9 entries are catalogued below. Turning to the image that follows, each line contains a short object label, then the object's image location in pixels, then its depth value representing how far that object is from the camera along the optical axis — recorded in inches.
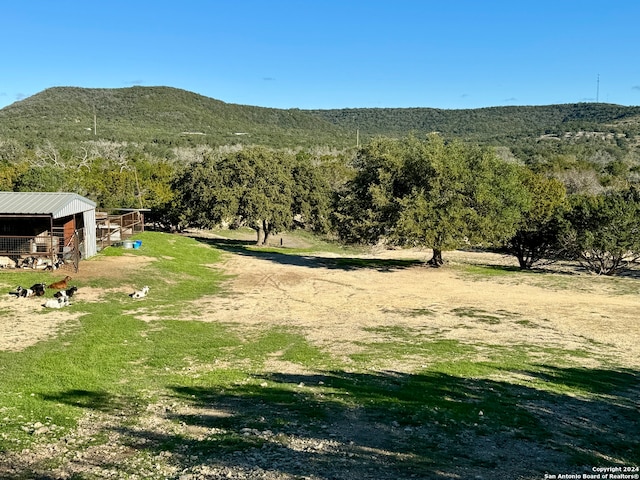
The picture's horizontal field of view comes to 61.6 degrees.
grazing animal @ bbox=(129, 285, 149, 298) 758.5
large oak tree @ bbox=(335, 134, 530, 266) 1090.1
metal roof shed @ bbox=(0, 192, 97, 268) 904.9
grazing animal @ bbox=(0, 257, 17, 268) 890.7
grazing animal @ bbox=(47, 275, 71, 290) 733.6
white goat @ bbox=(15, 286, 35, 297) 693.0
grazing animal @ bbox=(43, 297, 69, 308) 650.8
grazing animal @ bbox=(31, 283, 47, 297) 701.9
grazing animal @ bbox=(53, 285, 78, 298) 694.5
